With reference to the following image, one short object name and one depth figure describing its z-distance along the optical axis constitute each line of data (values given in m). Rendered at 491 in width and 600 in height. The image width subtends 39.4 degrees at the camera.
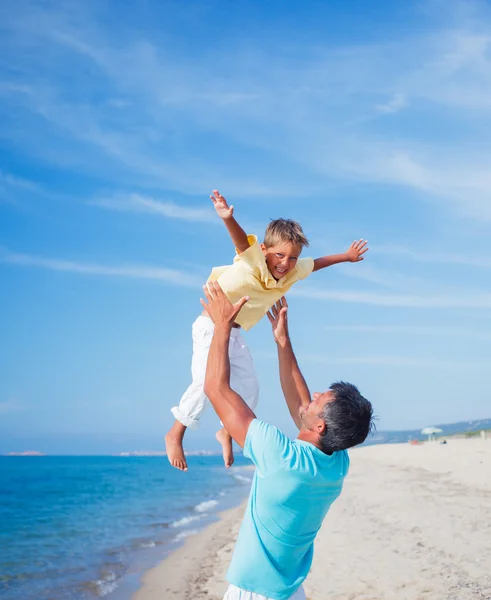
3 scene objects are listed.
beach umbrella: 53.75
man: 3.51
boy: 4.63
